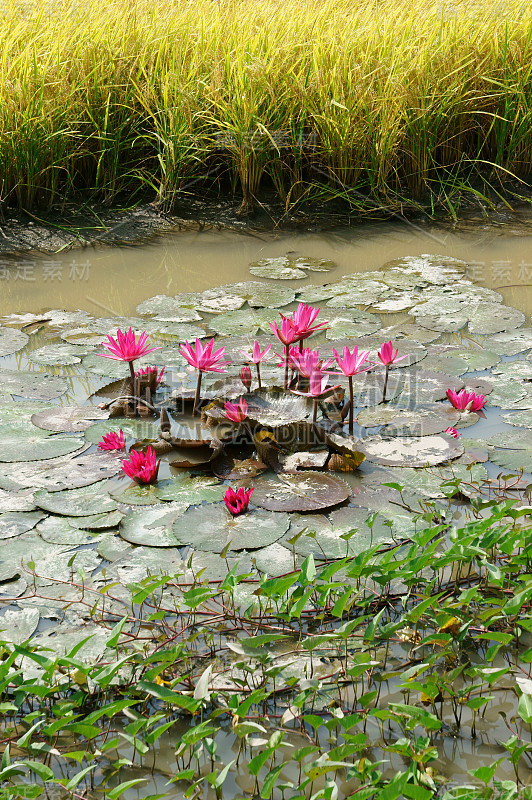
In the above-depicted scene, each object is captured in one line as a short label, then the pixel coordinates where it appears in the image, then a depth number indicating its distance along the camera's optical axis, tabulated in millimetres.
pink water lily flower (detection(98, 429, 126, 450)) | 4957
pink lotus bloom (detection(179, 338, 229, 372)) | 5020
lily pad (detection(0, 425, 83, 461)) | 4980
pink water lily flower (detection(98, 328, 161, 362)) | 5145
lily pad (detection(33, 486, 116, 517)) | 4426
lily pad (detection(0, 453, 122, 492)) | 4699
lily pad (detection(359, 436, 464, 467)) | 4910
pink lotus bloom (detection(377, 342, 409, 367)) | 5199
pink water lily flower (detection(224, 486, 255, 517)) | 4285
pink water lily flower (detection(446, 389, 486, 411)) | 5445
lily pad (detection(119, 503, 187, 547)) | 4152
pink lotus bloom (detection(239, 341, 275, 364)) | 5187
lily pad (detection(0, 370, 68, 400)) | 5816
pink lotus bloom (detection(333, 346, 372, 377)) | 4703
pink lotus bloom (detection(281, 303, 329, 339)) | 4977
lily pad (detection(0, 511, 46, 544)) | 4251
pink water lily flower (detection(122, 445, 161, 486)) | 4637
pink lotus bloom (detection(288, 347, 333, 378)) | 4816
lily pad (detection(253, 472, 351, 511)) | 4410
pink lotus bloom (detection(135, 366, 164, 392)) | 5626
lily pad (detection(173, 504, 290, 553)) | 4090
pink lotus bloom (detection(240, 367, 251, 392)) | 5500
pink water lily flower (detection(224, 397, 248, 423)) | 4898
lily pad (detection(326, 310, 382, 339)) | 6914
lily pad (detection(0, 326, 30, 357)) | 6582
